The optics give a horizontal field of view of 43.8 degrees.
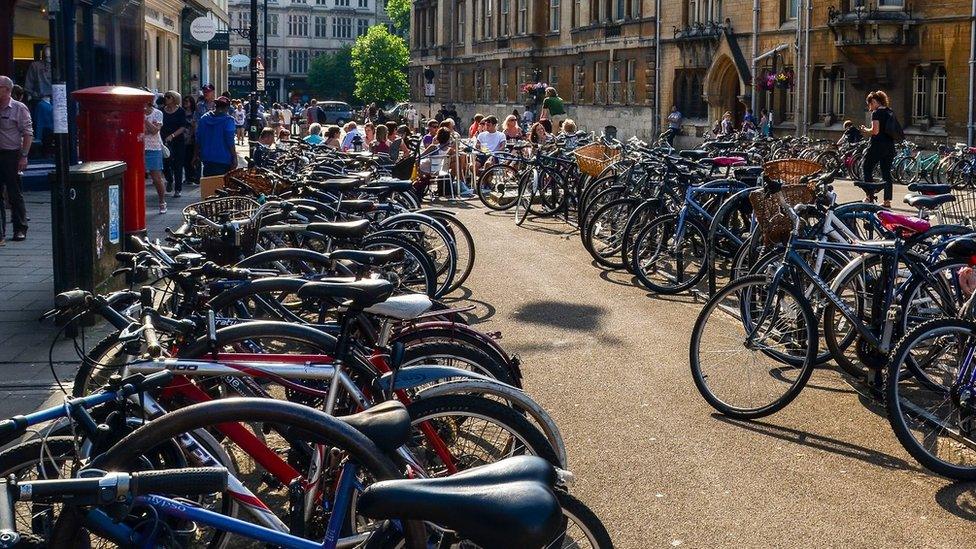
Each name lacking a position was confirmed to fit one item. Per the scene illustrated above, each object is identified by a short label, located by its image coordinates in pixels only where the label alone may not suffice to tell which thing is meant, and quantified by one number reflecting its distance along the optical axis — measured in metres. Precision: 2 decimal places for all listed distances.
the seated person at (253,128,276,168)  16.20
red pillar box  10.63
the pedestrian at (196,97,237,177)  16.30
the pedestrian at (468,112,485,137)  26.45
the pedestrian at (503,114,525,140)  25.44
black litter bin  8.70
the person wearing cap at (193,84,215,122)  23.66
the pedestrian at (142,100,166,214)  16.31
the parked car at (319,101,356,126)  75.00
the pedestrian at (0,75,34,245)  12.77
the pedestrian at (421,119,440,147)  25.02
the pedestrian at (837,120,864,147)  30.51
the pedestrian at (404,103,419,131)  58.54
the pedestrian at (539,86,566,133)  24.73
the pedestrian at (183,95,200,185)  21.06
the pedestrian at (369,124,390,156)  20.83
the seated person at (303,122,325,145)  22.83
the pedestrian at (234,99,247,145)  32.02
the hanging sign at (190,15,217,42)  28.61
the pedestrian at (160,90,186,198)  19.92
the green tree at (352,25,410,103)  91.00
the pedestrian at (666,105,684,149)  45.00
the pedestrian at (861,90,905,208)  20.13
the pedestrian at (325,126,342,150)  21.27
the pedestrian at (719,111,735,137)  37.27
